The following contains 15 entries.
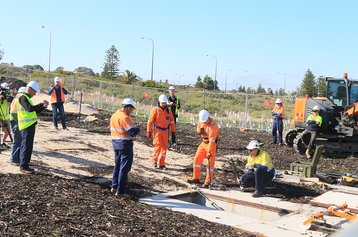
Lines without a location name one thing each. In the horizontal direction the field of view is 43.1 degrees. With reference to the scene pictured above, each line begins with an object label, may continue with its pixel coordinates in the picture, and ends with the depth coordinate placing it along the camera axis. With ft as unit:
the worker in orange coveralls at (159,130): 37.55
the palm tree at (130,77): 178.75
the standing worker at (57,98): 50.14
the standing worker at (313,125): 49.62
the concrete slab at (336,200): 28.22
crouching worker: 30.71
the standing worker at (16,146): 29.96
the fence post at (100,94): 92.13
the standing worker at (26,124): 27.71
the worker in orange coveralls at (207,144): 32.14
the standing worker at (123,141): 26.20
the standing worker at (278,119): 57.93
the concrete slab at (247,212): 23.21
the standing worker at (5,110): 35.19
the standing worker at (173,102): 49.70
